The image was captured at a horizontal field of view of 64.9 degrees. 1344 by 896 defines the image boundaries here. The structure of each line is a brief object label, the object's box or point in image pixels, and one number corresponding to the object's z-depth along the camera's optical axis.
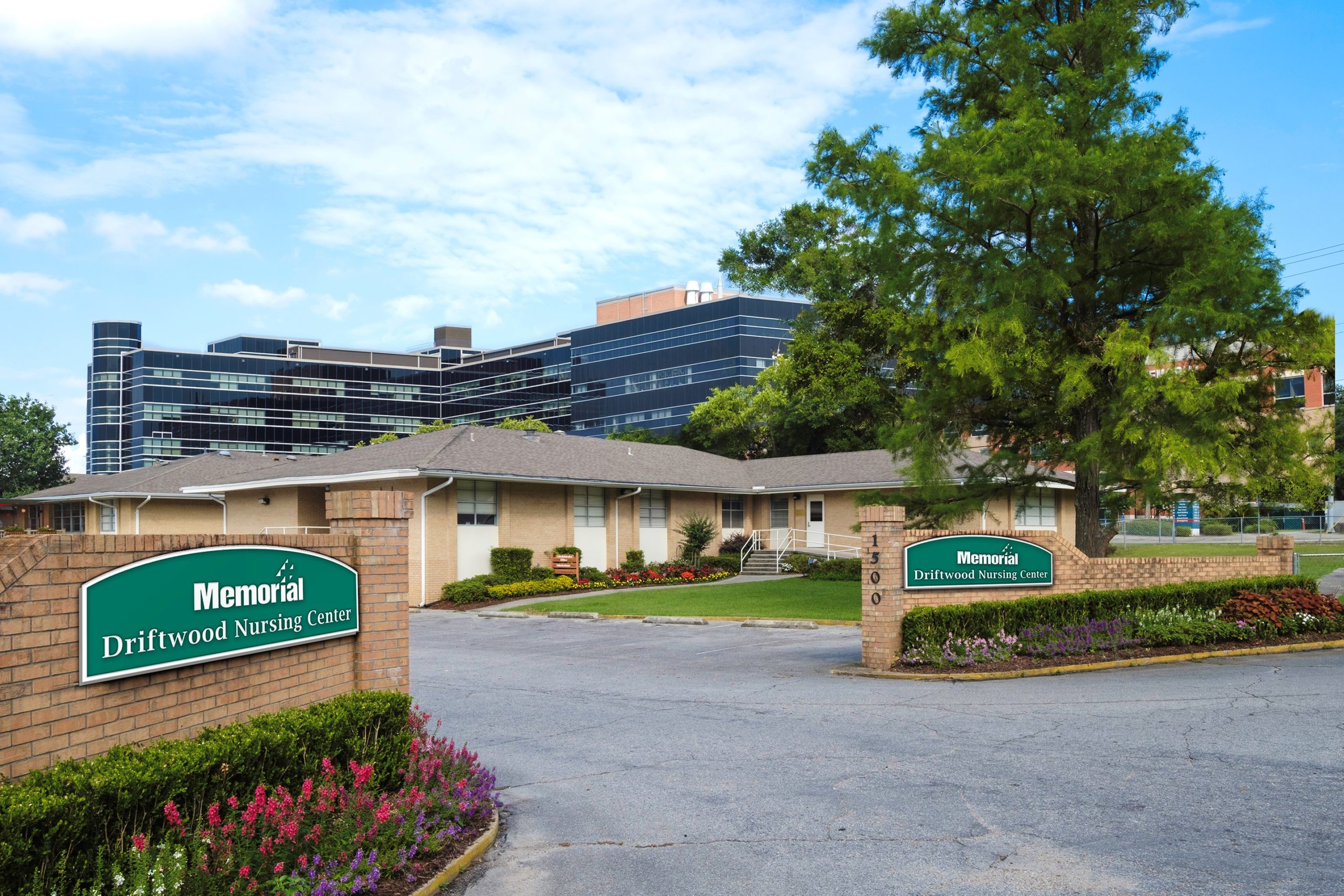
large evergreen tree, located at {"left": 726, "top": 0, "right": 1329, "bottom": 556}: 19.47
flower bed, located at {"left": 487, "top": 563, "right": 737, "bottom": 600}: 31.41
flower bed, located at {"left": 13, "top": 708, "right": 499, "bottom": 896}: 4.98
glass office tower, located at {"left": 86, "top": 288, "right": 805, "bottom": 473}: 113.19
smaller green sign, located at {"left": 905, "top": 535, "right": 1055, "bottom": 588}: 16.19
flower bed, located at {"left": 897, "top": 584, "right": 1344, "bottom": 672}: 15.46
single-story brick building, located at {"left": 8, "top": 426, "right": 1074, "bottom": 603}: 31.56
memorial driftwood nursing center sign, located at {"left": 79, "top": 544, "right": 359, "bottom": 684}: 5.74
